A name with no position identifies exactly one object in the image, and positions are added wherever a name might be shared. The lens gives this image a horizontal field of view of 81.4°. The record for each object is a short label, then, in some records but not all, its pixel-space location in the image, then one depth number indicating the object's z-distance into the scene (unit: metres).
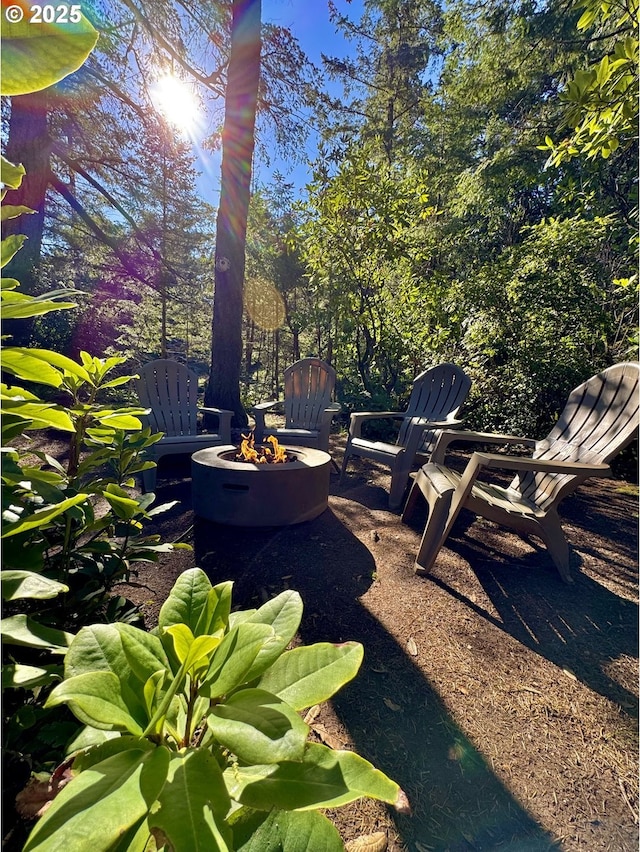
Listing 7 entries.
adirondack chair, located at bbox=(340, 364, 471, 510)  3.33
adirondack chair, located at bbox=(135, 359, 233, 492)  3.68
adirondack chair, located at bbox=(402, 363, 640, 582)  2.10
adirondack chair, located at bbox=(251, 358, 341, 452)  4.54
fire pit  2.47
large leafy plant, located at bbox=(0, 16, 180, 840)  0.43
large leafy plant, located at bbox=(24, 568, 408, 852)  0.35
